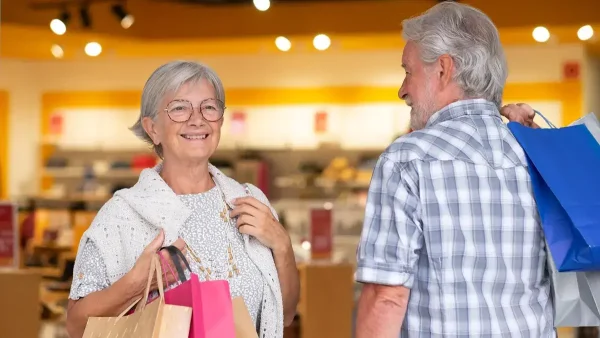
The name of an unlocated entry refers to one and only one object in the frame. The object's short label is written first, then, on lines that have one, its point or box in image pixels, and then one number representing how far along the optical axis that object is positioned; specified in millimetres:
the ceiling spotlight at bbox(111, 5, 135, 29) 9761
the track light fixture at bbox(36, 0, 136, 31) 9641
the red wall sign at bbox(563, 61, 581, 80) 11547
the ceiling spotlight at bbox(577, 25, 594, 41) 10094
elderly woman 2574
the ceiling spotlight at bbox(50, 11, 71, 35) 9539
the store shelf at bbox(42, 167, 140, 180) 13812
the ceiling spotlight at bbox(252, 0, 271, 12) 8469
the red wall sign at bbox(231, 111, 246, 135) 13211
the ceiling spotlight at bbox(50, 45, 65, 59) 11839
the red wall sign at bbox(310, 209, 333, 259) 7525
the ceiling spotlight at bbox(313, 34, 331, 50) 10310
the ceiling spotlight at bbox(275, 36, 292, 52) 10641
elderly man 2287
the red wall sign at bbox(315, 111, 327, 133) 12836
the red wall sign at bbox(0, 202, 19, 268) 7195
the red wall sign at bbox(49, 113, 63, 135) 14234
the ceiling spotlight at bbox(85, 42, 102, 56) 10570
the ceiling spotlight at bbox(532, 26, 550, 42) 10094
